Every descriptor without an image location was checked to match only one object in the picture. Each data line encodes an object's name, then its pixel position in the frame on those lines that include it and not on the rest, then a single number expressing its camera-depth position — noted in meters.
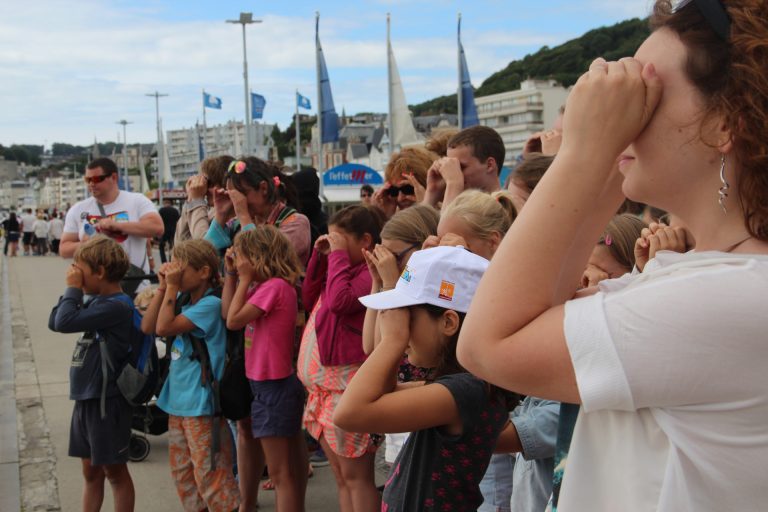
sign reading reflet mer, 28.89
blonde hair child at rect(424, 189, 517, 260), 3.11
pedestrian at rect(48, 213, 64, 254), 34.16
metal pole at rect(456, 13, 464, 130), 26.80
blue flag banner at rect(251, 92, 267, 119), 37.03
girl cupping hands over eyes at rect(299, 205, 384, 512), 4.19
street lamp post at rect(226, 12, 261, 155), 30.62
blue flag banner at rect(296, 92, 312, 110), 46.03
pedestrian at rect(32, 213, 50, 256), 35.91
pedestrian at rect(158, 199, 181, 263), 17.31
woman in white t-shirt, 1.15
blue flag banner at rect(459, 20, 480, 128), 26.30
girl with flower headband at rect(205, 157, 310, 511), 5.18
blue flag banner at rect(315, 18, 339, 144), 27.25
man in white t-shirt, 6.50
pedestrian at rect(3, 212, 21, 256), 35.66
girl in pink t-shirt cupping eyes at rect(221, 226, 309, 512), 4.71
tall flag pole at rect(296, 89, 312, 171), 46.03
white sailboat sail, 27.97
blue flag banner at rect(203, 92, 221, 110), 44.28
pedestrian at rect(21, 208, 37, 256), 36.41
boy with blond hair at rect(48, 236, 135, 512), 4.81
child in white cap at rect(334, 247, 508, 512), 2.42
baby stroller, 6.13
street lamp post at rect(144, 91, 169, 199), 53.74
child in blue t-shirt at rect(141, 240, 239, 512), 4.95
